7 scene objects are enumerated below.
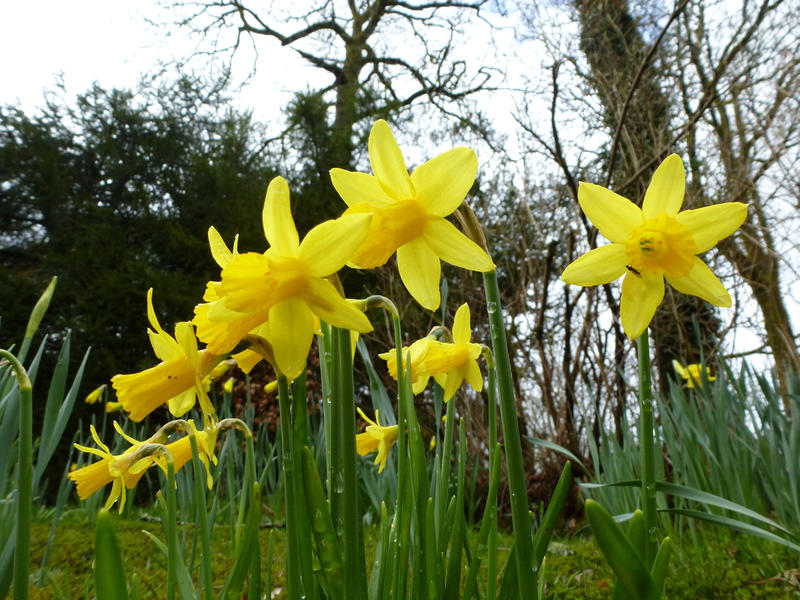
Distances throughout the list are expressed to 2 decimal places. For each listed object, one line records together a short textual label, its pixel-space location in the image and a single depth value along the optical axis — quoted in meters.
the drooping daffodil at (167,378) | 0.23
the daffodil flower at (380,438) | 0.35
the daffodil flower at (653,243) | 0.24
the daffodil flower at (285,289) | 0.20
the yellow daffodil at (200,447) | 0.29
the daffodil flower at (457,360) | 0.31
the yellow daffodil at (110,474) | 0.28
